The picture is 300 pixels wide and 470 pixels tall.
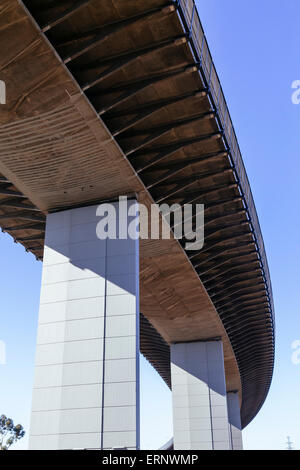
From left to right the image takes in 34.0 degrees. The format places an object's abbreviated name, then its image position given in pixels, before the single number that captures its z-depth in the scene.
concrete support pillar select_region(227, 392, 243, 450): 43.72
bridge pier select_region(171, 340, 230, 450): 29.11
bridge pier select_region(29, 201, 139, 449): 14.32
